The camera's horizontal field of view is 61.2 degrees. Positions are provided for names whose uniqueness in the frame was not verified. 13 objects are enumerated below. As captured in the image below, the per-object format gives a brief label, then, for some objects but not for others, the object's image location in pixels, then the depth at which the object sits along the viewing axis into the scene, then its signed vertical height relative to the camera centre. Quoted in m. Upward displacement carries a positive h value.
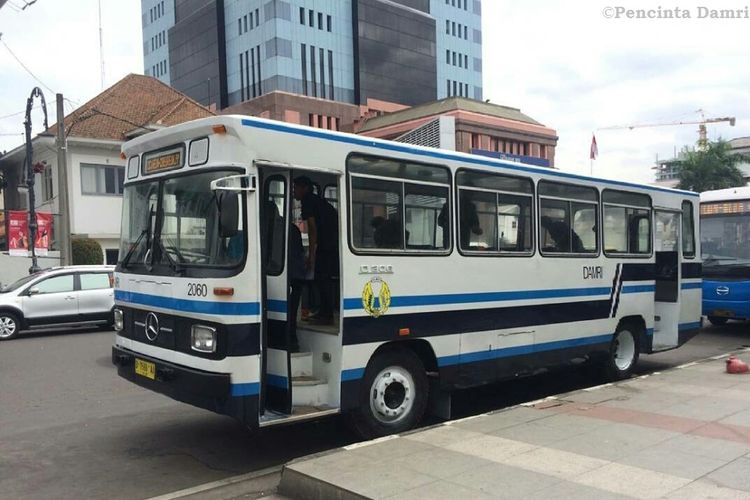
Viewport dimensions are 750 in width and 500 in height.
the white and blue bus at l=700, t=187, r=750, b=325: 13.30 -0.49
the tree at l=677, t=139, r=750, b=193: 37.03 +3.69
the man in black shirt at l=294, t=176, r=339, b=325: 6.29 +0.00
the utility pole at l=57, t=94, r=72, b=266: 21.48 +2.13
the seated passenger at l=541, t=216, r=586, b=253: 7.98 -0.03
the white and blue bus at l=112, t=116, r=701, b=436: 5.32 -0.35
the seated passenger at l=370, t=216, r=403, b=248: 6.12 +0.06
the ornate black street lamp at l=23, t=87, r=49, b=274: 21.42 +2.52
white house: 28.23 +3.89
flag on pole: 22.64 +3.05
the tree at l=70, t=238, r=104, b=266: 27.08 -0.29
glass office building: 63.47 +21.21
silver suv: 14.96 -1.30
